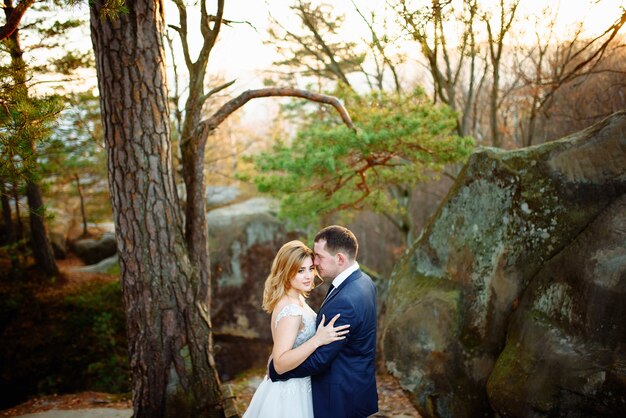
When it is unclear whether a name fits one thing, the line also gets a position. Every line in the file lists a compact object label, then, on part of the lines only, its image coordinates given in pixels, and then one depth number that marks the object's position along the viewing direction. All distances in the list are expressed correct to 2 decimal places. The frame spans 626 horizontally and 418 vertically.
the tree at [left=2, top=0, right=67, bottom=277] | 3.83
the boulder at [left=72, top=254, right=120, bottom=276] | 12.45
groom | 3.19
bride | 3.14
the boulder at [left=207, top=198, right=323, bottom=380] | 11.12
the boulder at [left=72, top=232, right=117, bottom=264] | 14.09
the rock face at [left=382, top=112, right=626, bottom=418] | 4.28
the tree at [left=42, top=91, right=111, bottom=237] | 9.47
